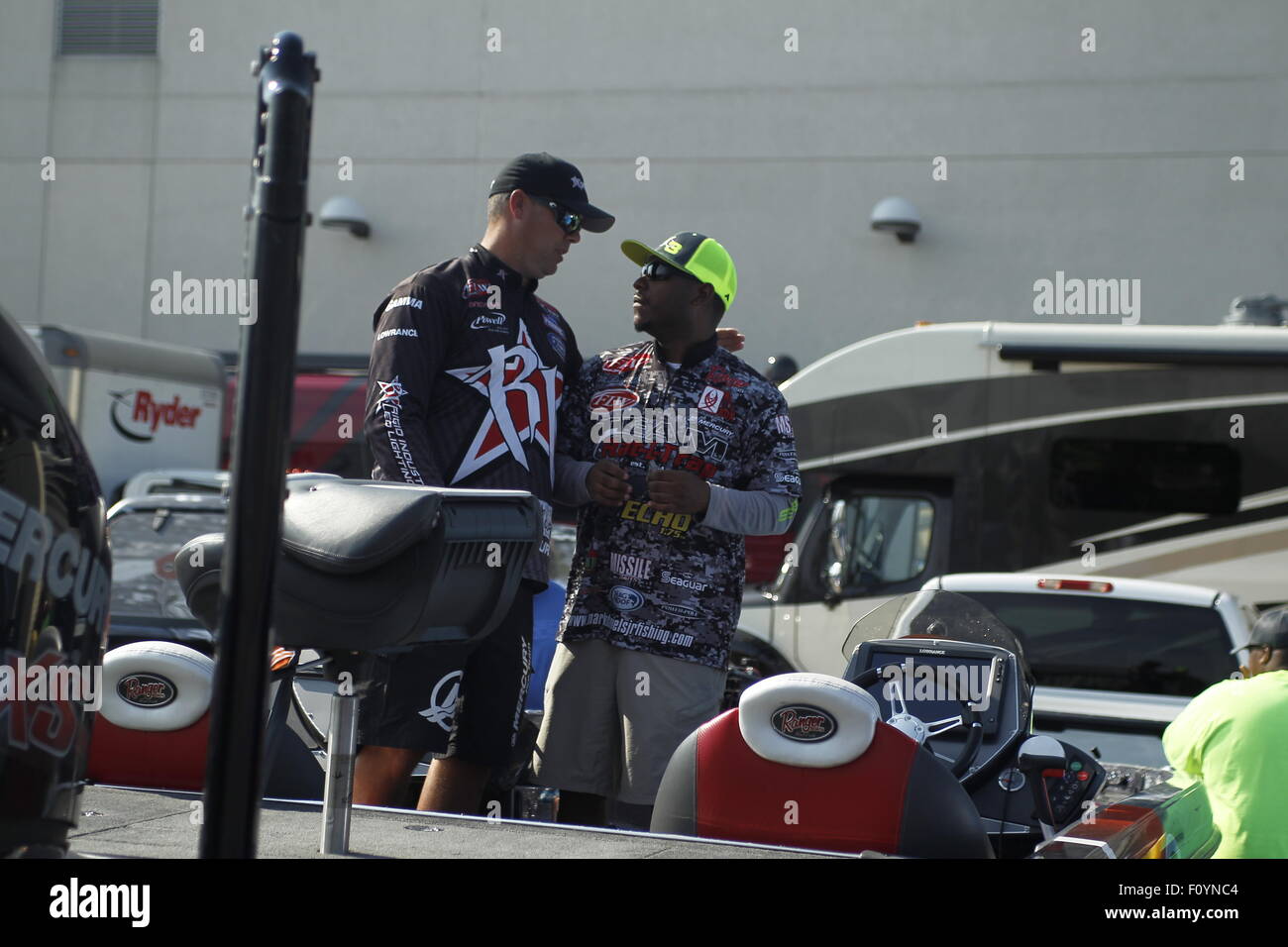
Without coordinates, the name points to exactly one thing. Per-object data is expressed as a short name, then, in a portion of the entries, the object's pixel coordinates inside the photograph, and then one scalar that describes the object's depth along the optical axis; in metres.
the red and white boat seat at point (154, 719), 2.49
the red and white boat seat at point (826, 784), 2.23
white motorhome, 9.09
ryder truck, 11.92
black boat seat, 1.80
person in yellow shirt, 3.52
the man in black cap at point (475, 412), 3.07
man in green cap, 3.63
